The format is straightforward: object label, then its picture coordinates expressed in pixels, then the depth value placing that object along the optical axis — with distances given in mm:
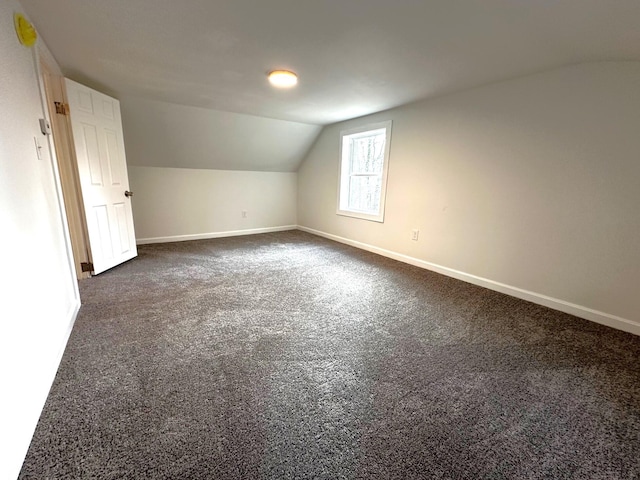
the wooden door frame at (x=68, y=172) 2509
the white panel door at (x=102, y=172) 2723
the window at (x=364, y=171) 3832
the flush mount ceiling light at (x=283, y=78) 2389
